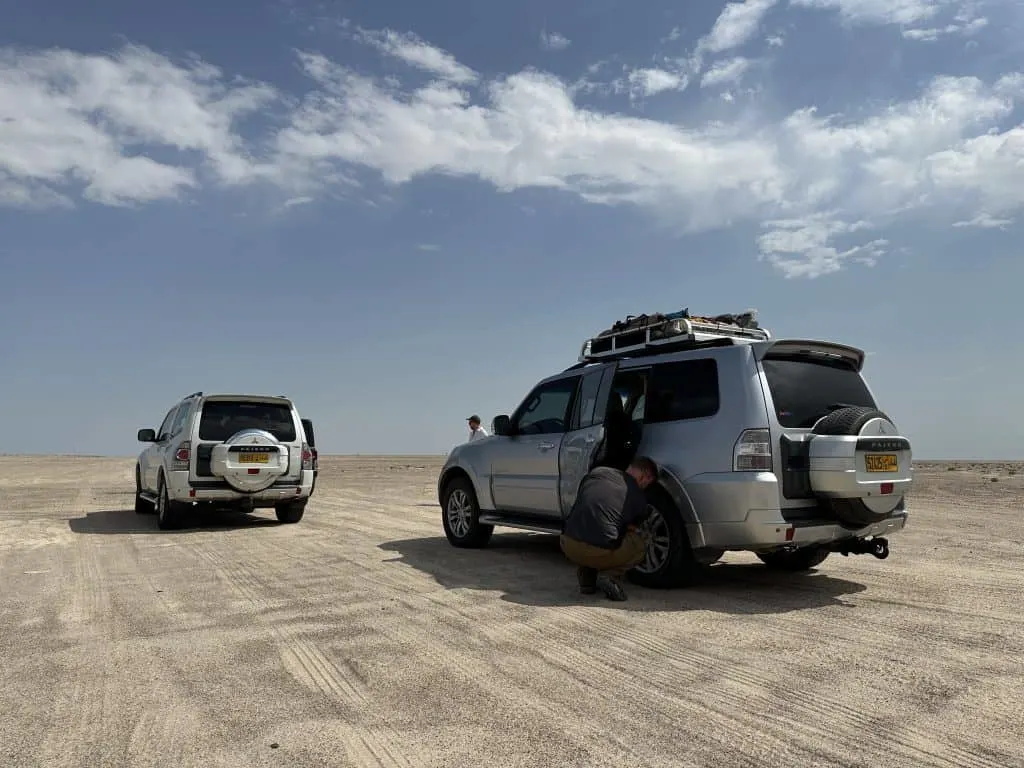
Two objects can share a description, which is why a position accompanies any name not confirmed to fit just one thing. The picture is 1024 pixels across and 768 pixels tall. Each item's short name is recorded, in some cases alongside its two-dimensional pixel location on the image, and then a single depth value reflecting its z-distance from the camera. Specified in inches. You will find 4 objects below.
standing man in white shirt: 600.6
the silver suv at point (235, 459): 461.7
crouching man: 253.0
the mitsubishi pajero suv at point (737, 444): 243.1
